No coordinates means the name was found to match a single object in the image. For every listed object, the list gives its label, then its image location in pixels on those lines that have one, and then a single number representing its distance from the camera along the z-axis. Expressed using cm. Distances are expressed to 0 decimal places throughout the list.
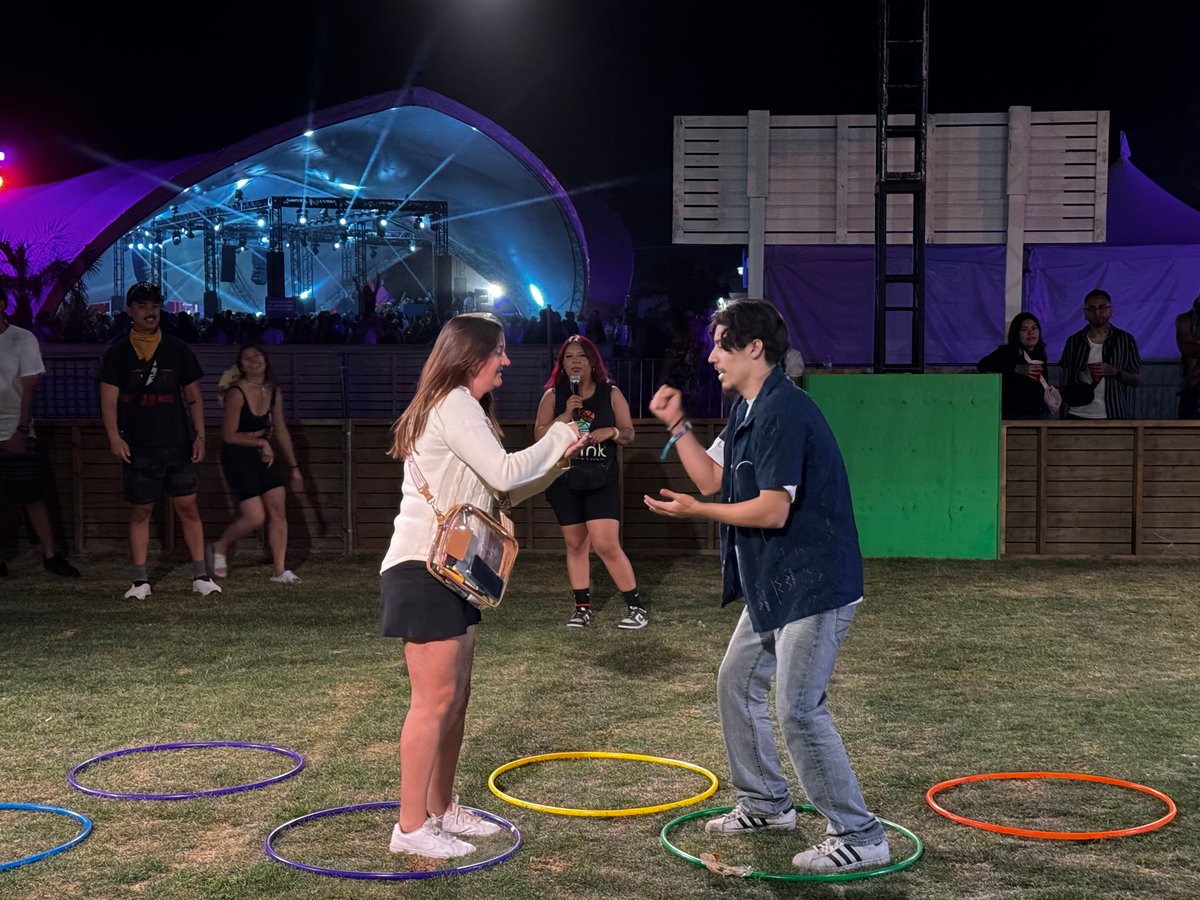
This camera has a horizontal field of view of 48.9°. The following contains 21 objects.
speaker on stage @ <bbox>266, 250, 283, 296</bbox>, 3234
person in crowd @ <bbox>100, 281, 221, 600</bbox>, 967
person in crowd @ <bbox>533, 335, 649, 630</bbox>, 863
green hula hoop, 425
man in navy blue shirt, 427
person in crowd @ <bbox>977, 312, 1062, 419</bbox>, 1209
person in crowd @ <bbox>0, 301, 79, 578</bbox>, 1038
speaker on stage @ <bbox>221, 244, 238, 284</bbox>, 3675
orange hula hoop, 466
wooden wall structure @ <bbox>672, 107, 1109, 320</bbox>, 1457
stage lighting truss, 3512
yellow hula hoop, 493
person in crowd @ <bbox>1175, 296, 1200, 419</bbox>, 1261
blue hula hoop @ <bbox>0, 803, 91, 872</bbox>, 438
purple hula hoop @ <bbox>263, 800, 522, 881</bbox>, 425
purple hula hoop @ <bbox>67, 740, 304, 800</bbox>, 514
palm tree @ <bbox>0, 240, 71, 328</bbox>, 2605
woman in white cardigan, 432
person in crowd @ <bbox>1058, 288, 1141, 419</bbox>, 1186
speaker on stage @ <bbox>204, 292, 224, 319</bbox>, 3309
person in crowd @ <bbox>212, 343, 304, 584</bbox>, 1013
